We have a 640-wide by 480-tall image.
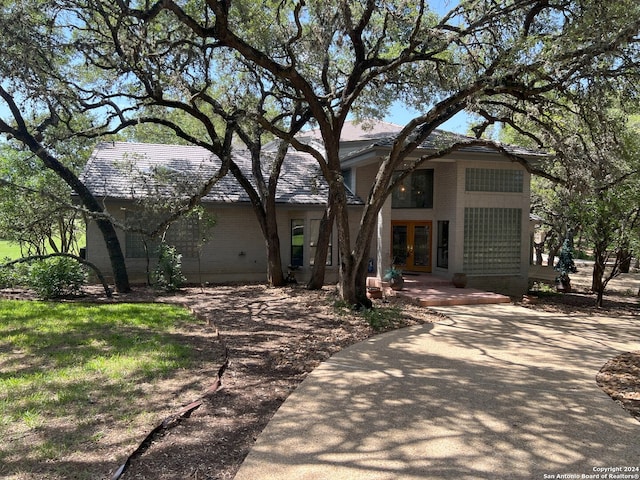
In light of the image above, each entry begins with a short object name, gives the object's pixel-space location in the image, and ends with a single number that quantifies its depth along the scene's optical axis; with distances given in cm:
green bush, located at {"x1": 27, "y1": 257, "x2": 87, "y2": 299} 1198
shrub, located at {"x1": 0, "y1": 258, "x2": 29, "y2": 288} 1305
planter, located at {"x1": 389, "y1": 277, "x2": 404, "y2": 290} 1350
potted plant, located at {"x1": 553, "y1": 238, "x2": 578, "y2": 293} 1678
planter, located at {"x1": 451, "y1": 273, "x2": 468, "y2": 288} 1460
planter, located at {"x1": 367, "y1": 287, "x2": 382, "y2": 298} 1291
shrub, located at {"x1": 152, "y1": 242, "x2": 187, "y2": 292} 1409
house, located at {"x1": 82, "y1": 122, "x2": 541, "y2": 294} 1538
